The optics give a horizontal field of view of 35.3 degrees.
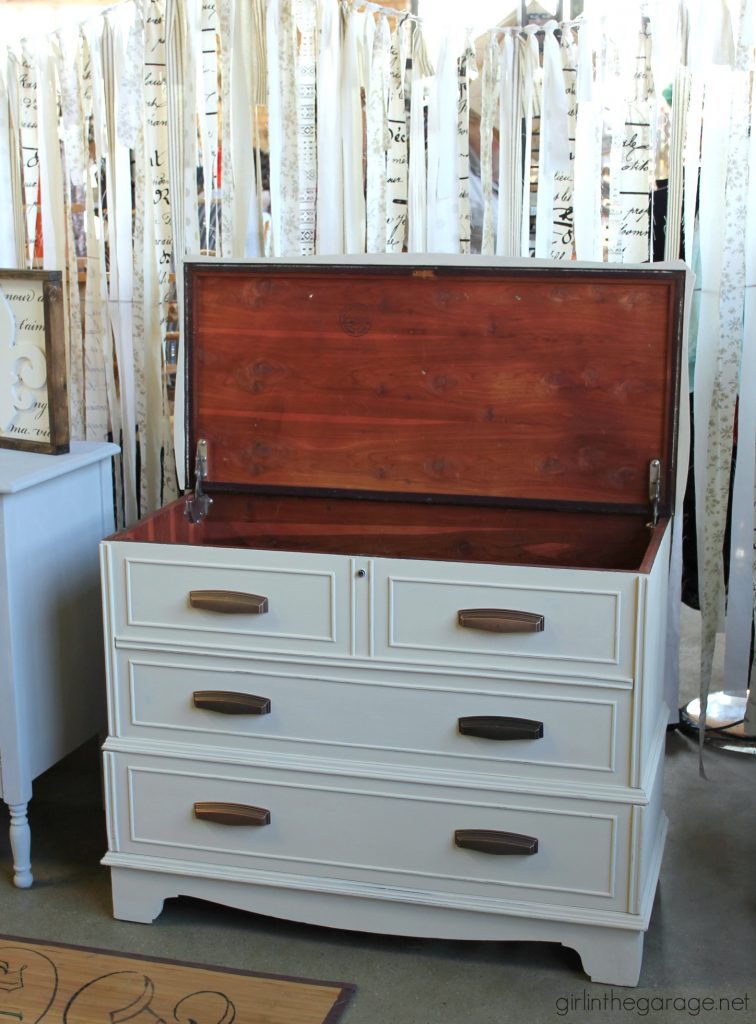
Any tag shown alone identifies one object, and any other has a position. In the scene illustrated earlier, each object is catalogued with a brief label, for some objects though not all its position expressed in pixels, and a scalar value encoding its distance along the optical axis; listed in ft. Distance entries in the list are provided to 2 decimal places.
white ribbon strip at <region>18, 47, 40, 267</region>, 9.16
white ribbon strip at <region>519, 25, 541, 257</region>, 8.08
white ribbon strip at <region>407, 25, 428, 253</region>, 8.30
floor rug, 6.23
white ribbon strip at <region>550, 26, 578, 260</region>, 8.04
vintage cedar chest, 6.30
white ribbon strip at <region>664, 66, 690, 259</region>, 7.93
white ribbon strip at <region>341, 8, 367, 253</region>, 8.34
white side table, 7.13
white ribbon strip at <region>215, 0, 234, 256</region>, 8.50
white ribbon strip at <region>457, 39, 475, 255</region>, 8.27
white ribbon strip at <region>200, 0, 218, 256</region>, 8.57
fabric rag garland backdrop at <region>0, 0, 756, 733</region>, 8.04
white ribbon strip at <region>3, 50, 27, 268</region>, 9.26
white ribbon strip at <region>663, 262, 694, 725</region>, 6.89
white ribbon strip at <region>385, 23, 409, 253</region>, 8.37
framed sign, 7.54
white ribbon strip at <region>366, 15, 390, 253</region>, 8.33
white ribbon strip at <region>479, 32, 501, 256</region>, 8.19
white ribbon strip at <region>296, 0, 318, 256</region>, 8.41
